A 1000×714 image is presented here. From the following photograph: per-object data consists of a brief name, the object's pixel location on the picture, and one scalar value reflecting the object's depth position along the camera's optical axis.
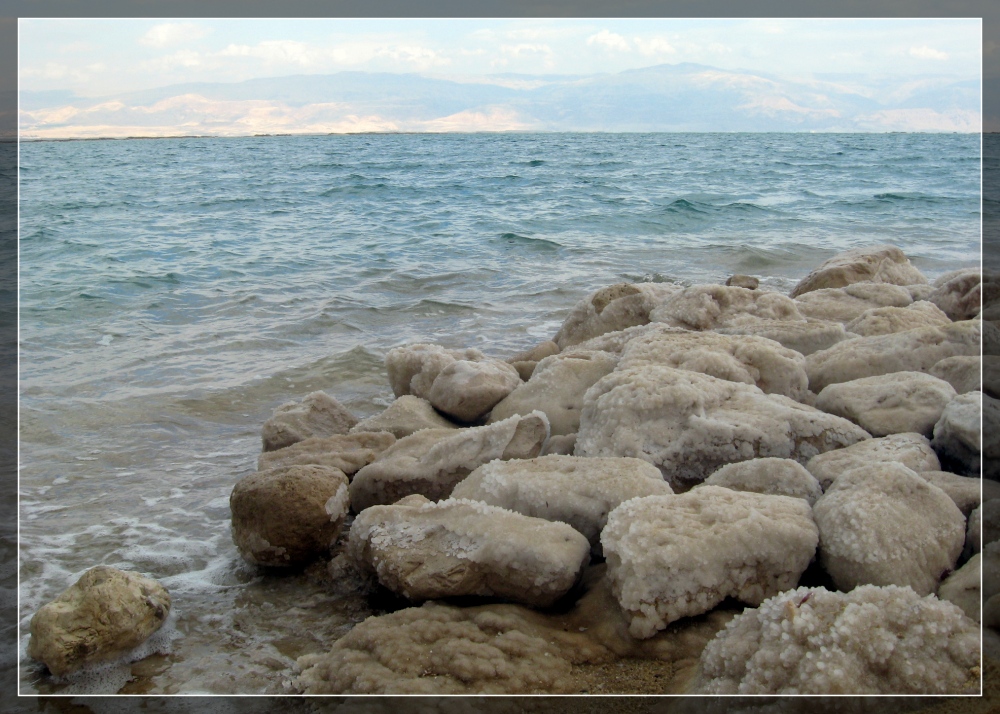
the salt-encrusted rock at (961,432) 2.63
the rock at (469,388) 4.16
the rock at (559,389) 3.75
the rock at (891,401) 3.05
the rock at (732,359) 3.63
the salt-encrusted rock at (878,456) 2.69
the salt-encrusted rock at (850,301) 5.16
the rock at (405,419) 4.07
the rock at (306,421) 4.12
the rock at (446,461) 3.27
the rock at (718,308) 4.79
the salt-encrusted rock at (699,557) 2.11
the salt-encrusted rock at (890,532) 2.12
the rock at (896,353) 3.61
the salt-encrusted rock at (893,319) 4.37
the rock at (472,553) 2.33
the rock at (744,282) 6.77
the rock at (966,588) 1.89
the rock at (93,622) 2.37
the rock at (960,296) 4.86
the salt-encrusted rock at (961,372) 3.22
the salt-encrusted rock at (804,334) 4.21
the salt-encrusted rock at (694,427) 2.97
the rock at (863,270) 6.05
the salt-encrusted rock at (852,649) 1.60
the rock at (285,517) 2.96
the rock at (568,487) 2.59
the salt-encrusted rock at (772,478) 2.57
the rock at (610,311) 5.27
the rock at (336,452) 3.62
